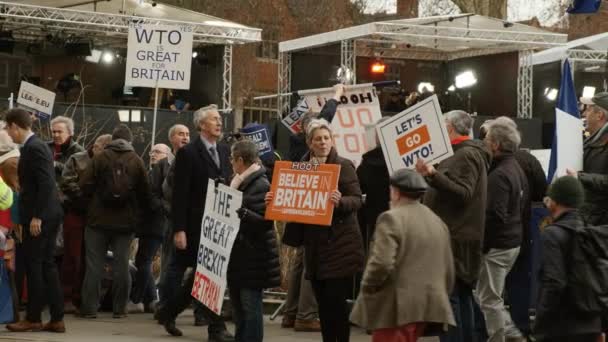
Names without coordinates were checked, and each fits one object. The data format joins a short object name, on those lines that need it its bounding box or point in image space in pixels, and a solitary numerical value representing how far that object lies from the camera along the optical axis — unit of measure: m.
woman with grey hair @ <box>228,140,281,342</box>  10.61
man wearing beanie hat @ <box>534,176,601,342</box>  8.46
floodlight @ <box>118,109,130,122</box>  26.88
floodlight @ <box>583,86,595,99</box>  25.93
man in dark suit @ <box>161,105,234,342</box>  12.18
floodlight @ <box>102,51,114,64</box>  30.73
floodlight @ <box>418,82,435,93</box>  30.14
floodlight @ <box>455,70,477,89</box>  30.70
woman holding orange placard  10.55
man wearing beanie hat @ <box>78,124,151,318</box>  13.83
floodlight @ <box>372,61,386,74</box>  30.00
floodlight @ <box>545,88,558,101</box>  30.09
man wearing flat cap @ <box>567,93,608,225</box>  10.18
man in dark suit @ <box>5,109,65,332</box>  12.27
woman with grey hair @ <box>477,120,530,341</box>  11.19
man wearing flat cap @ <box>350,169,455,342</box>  8.39
